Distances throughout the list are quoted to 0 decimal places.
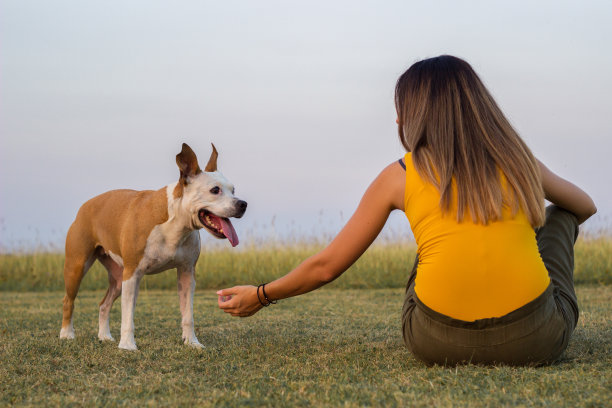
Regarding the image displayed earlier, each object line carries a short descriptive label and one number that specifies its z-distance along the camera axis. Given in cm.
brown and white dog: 471
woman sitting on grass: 291
